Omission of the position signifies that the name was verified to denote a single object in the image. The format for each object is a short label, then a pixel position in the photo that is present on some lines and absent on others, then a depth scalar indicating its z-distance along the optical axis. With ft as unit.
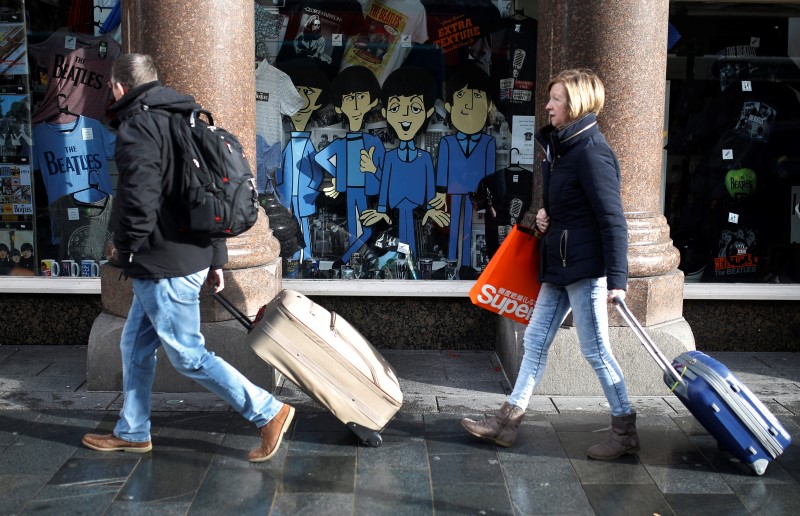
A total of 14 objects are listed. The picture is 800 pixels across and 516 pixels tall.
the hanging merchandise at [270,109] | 21.97
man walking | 12.69
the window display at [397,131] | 21.89
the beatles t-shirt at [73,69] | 21.68
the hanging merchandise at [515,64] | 21.72
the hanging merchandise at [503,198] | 22.20
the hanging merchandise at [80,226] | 22.18
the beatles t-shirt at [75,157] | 22.02
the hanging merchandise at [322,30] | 21.79
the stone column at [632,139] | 17.10
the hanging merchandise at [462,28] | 21.76
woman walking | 13.47
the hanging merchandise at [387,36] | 21.91
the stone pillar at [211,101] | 16.80
